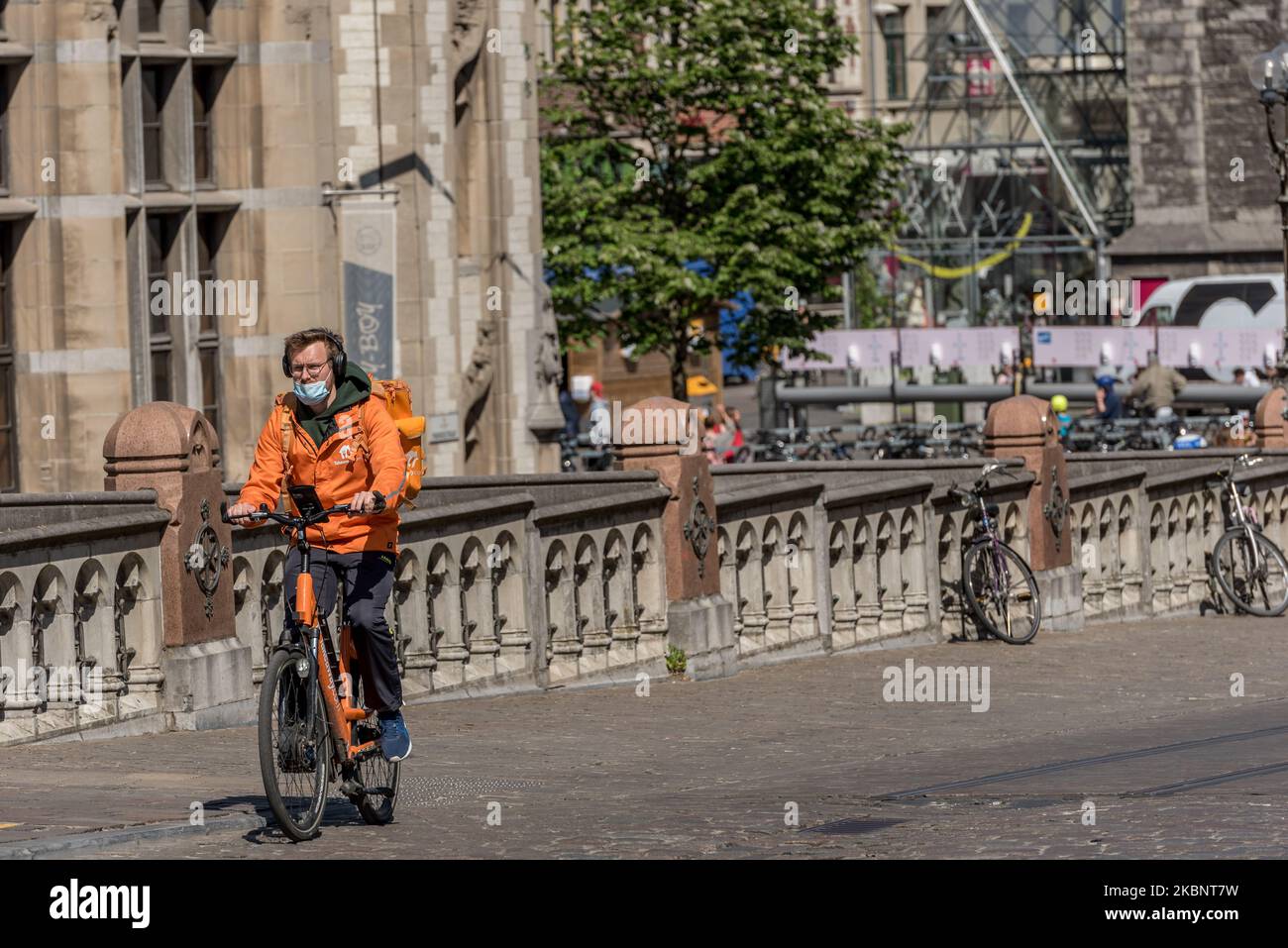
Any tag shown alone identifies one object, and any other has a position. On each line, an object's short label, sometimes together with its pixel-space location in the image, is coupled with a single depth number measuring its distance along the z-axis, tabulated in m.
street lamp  27.12
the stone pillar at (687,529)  16.53
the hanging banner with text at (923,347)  47.91
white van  57.00
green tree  40.97
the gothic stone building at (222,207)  19.73
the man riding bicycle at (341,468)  9.68
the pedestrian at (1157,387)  40.75
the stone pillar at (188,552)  13.02
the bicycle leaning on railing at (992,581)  19.62
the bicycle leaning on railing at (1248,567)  23.02
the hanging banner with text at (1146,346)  45.16
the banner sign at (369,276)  22.70
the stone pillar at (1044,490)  21.02
